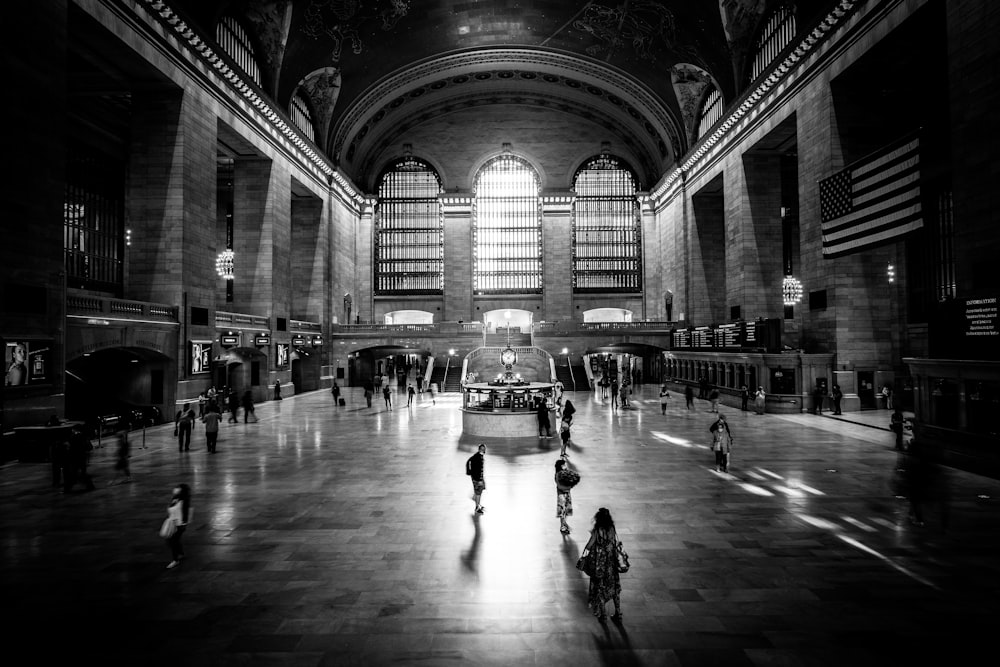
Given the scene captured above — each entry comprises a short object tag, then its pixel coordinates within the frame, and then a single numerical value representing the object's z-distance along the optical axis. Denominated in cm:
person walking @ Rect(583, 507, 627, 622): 488
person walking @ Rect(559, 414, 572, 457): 1154
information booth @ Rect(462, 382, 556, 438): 1427
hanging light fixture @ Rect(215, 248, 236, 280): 3000
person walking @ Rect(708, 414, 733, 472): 1041
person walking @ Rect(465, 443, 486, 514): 805
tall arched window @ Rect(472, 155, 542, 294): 4309
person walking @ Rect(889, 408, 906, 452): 1234
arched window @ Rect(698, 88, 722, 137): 2945
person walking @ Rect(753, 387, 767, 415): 1931
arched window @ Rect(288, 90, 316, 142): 2932
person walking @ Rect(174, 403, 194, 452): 1287
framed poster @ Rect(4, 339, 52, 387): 1178
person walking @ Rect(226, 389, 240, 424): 1783
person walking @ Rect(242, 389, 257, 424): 1786
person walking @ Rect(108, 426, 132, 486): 992
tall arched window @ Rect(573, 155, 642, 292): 4294
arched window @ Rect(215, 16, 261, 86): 2198
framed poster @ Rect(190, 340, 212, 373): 1906
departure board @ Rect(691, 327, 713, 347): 2653
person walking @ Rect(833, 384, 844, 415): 1858
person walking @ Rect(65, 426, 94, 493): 931
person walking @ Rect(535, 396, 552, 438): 1379
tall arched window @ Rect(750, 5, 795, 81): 2193
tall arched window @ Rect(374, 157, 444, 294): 4294
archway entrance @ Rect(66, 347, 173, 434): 1742
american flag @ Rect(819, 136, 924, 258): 1359
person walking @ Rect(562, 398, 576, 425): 1342
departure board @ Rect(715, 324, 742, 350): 2309
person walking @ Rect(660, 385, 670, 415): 1934
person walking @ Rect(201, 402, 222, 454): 1270
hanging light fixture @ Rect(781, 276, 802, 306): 3284
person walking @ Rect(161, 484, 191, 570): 600
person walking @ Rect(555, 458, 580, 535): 692
